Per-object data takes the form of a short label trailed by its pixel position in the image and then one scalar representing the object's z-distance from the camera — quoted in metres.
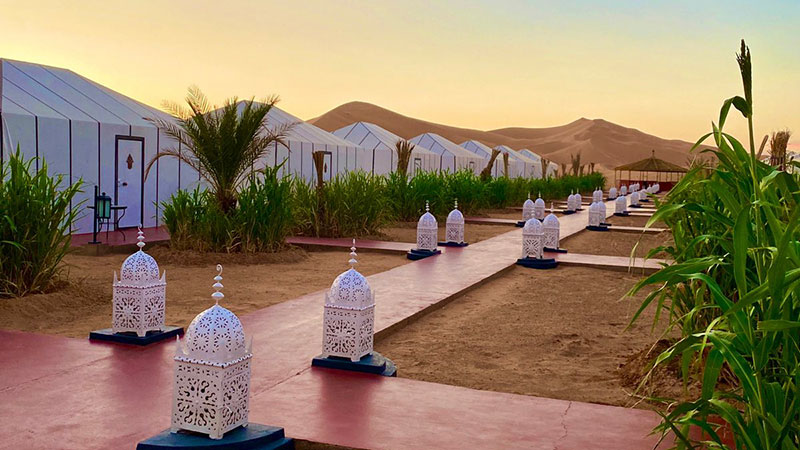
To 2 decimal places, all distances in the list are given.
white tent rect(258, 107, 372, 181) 21.95
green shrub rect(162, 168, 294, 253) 12.48
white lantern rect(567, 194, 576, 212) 27.82
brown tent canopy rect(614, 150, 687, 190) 50.90
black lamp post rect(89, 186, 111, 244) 13.00
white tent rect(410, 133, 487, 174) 38.59
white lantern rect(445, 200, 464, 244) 14.77
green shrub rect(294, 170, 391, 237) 16.16
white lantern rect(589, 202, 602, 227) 21.11
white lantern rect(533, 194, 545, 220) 18.48
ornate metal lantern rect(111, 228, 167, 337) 6.26
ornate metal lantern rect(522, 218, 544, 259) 12.73
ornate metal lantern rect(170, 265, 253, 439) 3.94
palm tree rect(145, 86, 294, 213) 12.77
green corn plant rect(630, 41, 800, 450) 2.80
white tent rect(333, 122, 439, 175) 29.52
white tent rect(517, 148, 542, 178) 55.83
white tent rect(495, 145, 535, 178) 49.78
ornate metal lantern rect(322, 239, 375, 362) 5.62
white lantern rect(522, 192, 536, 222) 20.26
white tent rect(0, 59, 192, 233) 14.19
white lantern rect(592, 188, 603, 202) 27.00
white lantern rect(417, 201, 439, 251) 13.23
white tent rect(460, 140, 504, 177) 46.73
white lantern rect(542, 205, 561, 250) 14.45
